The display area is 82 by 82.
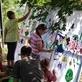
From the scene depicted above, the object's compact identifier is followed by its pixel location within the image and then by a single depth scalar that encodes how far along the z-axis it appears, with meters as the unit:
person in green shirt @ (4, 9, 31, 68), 3.97
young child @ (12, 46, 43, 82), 2.30
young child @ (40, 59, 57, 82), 2.83
